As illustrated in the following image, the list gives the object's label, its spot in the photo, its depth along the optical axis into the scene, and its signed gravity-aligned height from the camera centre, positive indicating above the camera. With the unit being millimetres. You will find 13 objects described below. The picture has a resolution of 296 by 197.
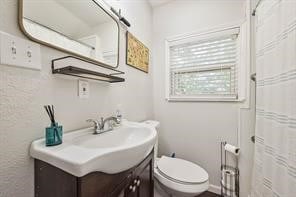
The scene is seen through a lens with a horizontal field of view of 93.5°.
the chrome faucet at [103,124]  862 -179
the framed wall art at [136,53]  1343 +470
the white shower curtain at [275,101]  633 -16
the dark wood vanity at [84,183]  476 -339
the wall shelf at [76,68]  668 +150
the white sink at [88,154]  454 -219
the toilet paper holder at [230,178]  1279 -756
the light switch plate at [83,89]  836 +51
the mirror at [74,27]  639 +403
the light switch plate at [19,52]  521 +182
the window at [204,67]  1487 +360
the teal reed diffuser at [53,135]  587 -165
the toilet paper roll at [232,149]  1256 -478
